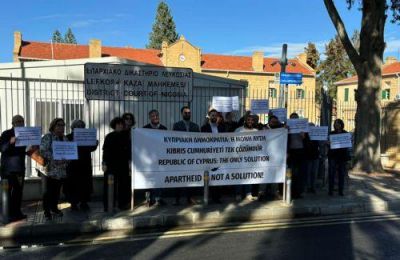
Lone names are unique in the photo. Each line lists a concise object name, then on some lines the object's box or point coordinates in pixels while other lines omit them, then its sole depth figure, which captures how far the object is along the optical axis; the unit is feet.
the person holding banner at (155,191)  27.66
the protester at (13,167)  23.16
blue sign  43.80
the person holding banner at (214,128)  29.05
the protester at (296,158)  30.30
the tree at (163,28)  243.60
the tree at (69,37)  318.65
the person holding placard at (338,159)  31.04
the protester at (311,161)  31.22
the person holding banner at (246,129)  29.55
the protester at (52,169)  24.03
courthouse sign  30.30
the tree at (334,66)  217.77
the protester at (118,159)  26.61
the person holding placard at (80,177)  26.45
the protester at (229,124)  30.60
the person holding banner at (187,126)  28.84
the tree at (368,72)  43.68
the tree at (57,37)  312.36
